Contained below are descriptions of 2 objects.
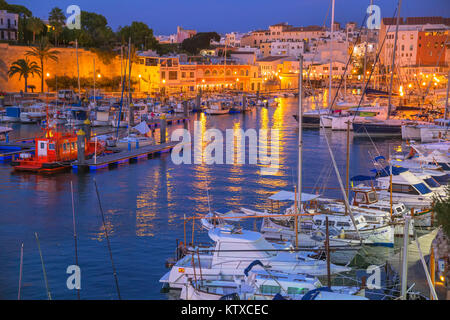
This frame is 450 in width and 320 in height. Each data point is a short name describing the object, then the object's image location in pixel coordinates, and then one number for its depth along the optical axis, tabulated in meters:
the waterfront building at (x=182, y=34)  158.06
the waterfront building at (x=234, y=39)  172.25
